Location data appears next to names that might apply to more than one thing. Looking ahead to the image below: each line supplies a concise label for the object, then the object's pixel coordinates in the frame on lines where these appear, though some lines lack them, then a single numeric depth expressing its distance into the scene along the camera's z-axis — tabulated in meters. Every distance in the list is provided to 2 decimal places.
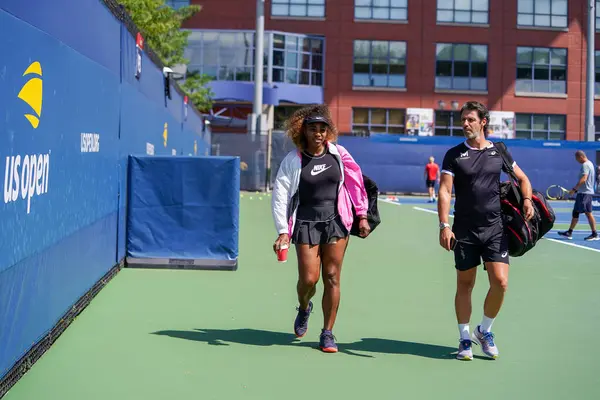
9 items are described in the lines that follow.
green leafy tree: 30.75
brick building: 51.53
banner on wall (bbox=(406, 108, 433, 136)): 52.66
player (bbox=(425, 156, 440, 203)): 36.99
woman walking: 7.29
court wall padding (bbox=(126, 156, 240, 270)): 11.95
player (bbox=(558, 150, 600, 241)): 19.33
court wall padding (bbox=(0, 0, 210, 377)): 5.48
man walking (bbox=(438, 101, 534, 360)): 7.06
